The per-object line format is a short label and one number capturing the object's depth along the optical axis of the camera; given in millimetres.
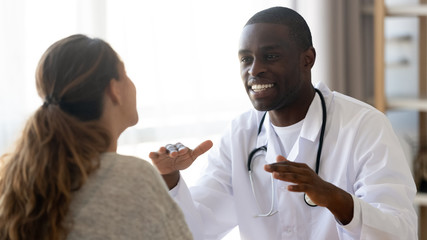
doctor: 2300
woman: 1917
